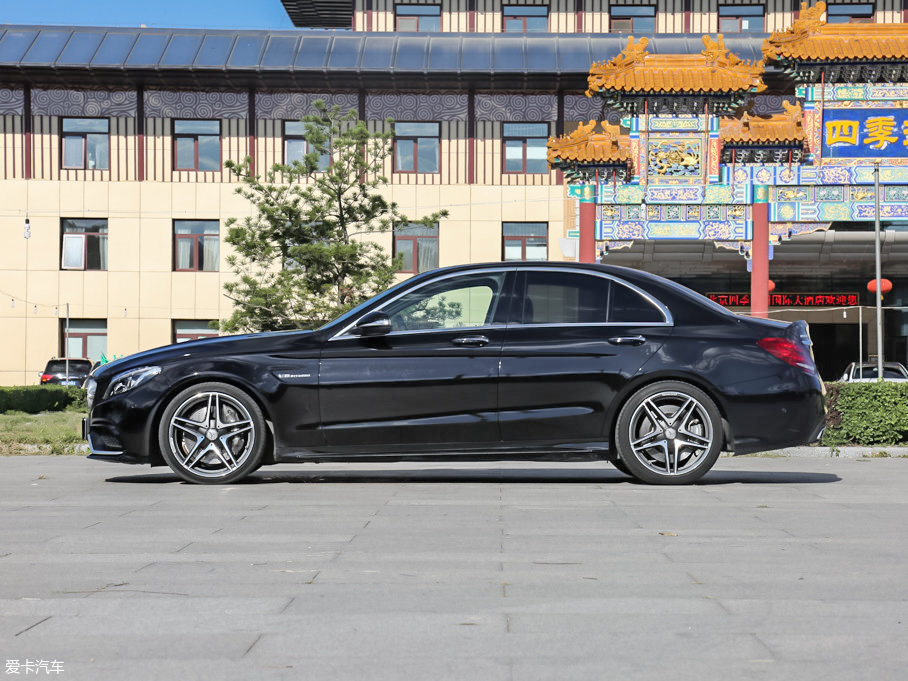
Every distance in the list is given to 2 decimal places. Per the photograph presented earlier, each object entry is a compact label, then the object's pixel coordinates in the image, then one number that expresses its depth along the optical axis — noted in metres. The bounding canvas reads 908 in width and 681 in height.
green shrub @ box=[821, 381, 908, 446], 13.66
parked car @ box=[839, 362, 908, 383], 28.92
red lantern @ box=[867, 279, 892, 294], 29.02
